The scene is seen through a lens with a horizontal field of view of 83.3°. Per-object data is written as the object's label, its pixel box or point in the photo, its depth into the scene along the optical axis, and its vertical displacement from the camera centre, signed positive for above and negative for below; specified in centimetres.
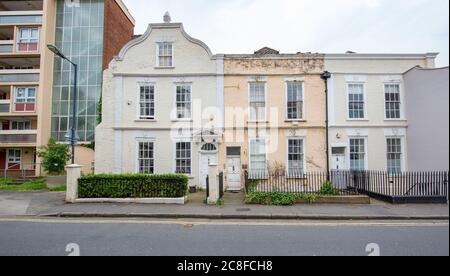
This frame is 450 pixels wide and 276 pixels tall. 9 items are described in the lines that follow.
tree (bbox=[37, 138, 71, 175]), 1731 -28
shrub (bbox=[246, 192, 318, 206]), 1048 -185
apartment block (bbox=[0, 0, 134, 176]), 2534 +899
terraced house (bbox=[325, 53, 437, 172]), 1523 +285
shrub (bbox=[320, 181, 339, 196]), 1161 -168
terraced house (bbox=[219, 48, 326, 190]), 1538 +241
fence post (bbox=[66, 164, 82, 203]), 1102 -132
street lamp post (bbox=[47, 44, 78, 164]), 1265 +90
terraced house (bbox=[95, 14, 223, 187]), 1548 +294
